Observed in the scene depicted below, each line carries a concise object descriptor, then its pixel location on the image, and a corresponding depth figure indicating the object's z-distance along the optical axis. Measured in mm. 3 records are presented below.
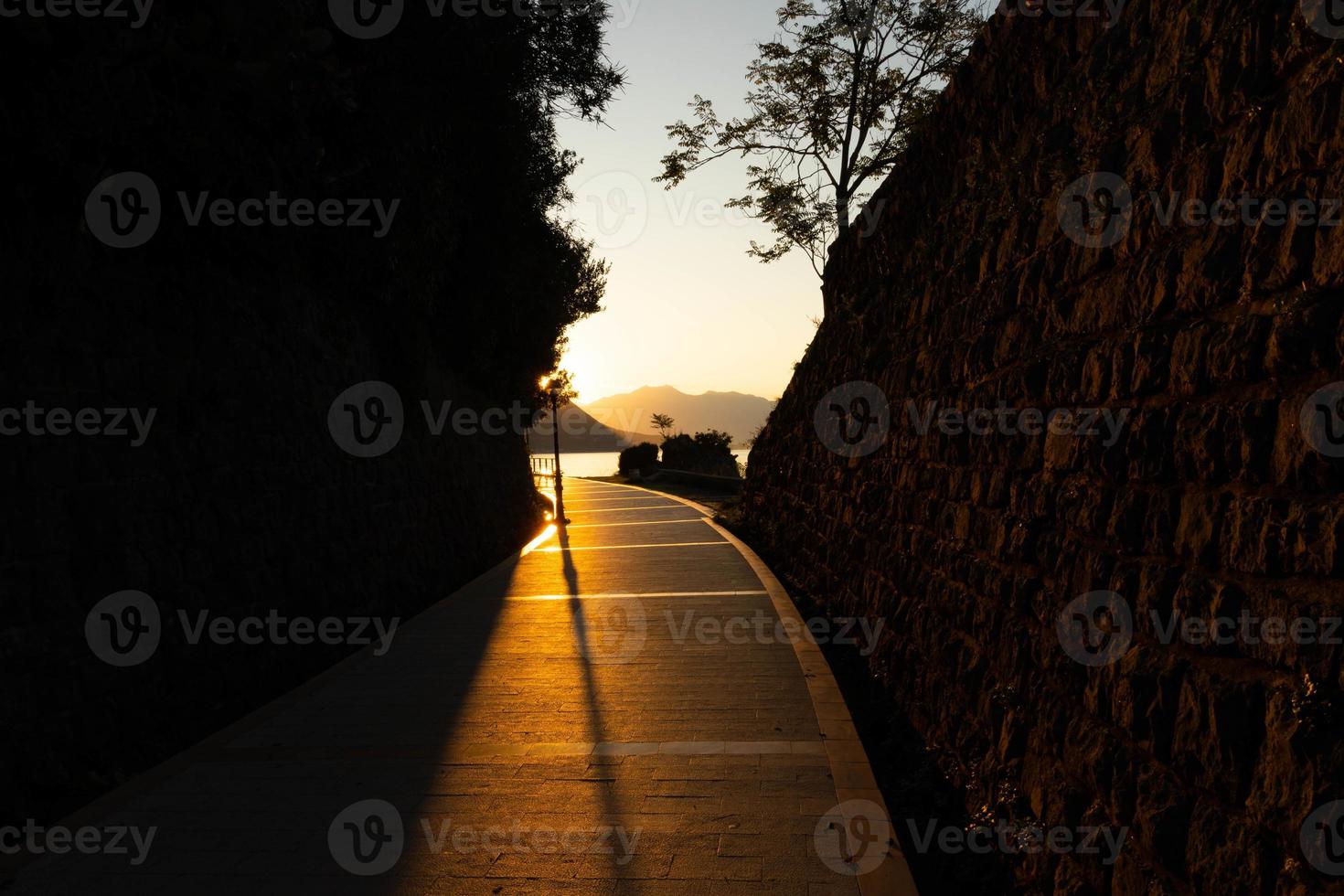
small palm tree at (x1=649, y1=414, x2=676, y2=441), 52719
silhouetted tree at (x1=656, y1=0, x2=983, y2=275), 24281
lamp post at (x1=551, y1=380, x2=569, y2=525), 22719
